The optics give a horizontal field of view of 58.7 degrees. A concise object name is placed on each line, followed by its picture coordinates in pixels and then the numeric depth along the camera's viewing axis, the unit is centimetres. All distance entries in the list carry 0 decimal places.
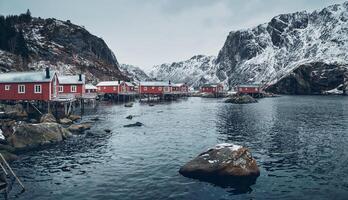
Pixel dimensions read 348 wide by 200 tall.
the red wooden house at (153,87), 13912
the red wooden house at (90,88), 11281
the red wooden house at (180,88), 15935
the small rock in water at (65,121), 5141
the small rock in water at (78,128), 4328
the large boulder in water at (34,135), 3294
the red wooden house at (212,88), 18950
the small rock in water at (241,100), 11316
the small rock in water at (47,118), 4784
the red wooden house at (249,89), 16275
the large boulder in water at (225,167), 2269
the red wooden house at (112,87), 12150
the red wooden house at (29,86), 5738
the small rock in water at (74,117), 5770
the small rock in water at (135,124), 4999
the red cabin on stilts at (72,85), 8700
